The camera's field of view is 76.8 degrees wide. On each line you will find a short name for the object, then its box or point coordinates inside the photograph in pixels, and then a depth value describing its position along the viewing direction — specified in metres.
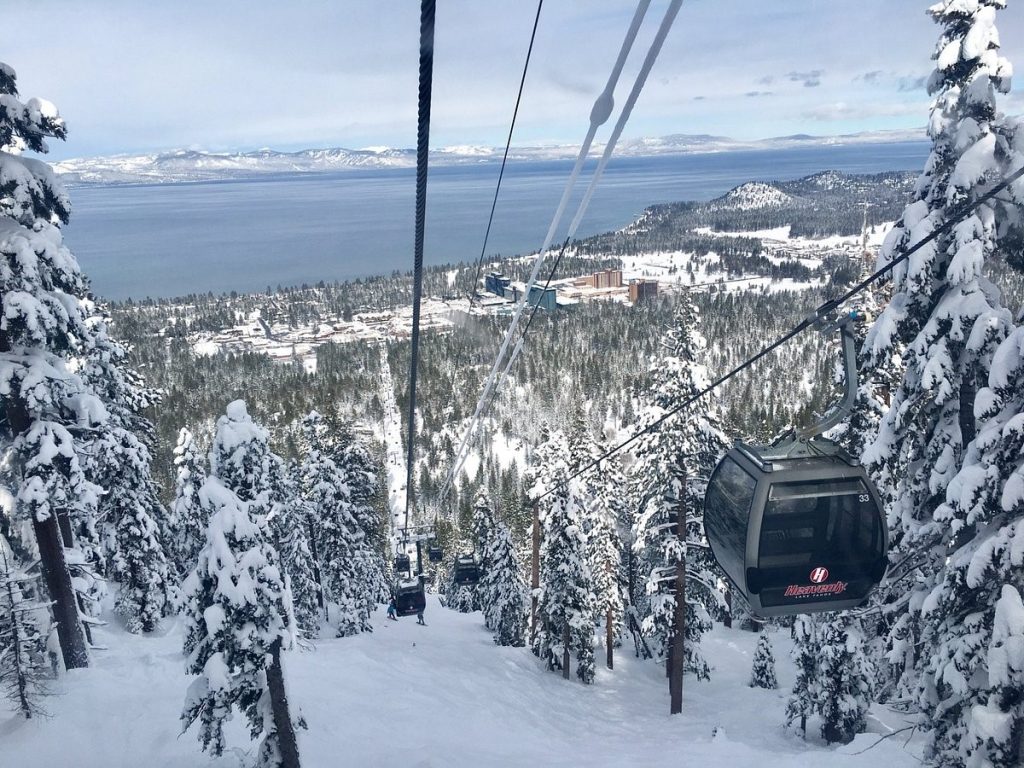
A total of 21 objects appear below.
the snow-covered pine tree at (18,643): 10.83
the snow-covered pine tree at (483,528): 38.16
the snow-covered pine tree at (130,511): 18.23
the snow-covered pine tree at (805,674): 16.84
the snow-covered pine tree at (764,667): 25.09
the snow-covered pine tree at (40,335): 9.47
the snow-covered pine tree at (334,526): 27.56
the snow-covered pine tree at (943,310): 8.05
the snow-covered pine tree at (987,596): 6.74
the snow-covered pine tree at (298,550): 27.50
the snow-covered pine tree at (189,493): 18.81
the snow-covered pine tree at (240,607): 9.18
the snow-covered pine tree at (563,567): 22.50
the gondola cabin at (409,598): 22.94
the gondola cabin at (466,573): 26.27
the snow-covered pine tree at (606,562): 26.48
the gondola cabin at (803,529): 6.29
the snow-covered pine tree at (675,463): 16.25
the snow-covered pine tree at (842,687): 16.19
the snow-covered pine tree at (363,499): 29.14
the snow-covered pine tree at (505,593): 30.50
